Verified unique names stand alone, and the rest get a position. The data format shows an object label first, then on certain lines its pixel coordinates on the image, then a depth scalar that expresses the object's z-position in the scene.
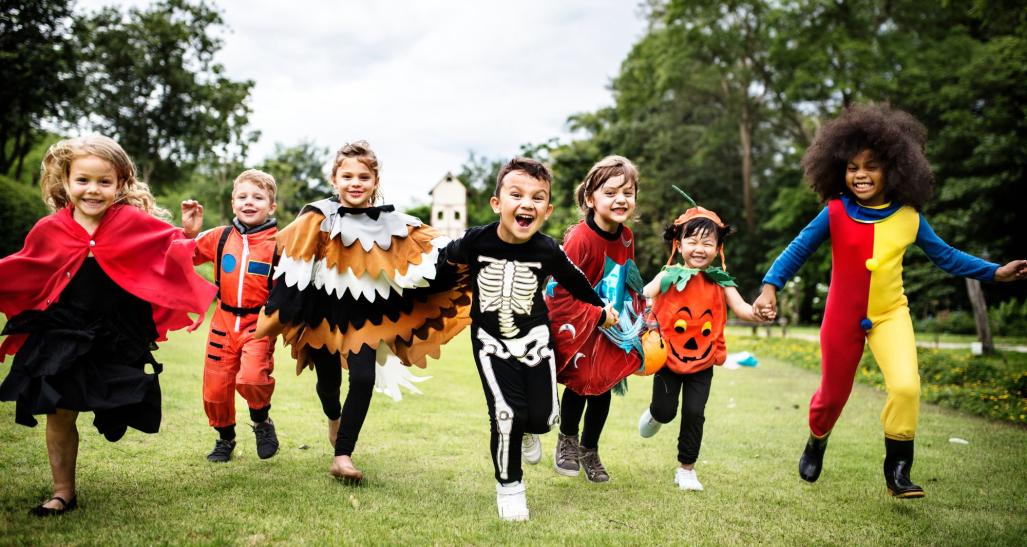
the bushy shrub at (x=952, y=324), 25.08
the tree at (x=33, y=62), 23.00
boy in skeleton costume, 4.20
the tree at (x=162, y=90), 28.66
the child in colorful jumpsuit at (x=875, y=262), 4.36
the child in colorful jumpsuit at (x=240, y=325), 5.16
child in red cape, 3.83
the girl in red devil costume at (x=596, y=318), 4.96
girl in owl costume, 4.64
